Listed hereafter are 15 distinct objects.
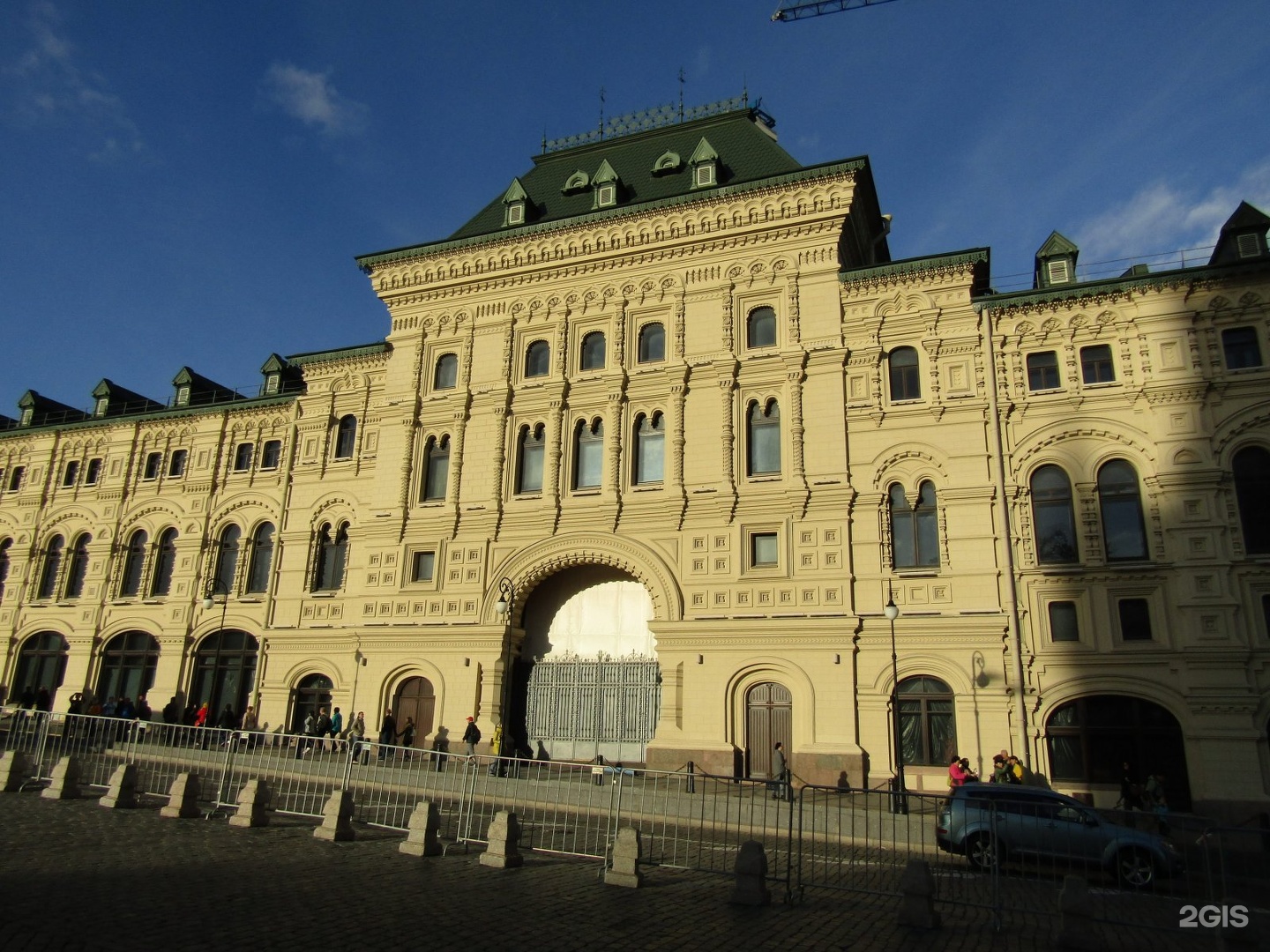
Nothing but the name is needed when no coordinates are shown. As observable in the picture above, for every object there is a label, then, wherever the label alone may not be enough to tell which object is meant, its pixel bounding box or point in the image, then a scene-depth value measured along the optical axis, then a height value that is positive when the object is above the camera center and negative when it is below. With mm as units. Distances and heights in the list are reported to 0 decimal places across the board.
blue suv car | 12711 -1355
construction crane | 41156 +32311
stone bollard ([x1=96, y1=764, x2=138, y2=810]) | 16625 -1339
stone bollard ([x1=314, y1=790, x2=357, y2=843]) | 14555 -1540
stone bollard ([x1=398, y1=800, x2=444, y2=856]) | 13609 -1590
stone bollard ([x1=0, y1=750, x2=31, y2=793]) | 18156 -1133
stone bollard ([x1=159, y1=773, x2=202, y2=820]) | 15891 -1401
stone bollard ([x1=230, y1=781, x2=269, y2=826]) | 15336 -1444
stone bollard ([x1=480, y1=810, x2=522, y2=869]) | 12984 -1643
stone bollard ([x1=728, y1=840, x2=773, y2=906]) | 11039 -1723
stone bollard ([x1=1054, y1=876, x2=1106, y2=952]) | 9312 -1780
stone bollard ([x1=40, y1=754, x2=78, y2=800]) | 17391 -1275
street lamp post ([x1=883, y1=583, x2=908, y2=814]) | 21500 +627
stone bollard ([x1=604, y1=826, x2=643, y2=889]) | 11984 -1711
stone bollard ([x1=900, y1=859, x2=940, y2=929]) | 10250 -1774
